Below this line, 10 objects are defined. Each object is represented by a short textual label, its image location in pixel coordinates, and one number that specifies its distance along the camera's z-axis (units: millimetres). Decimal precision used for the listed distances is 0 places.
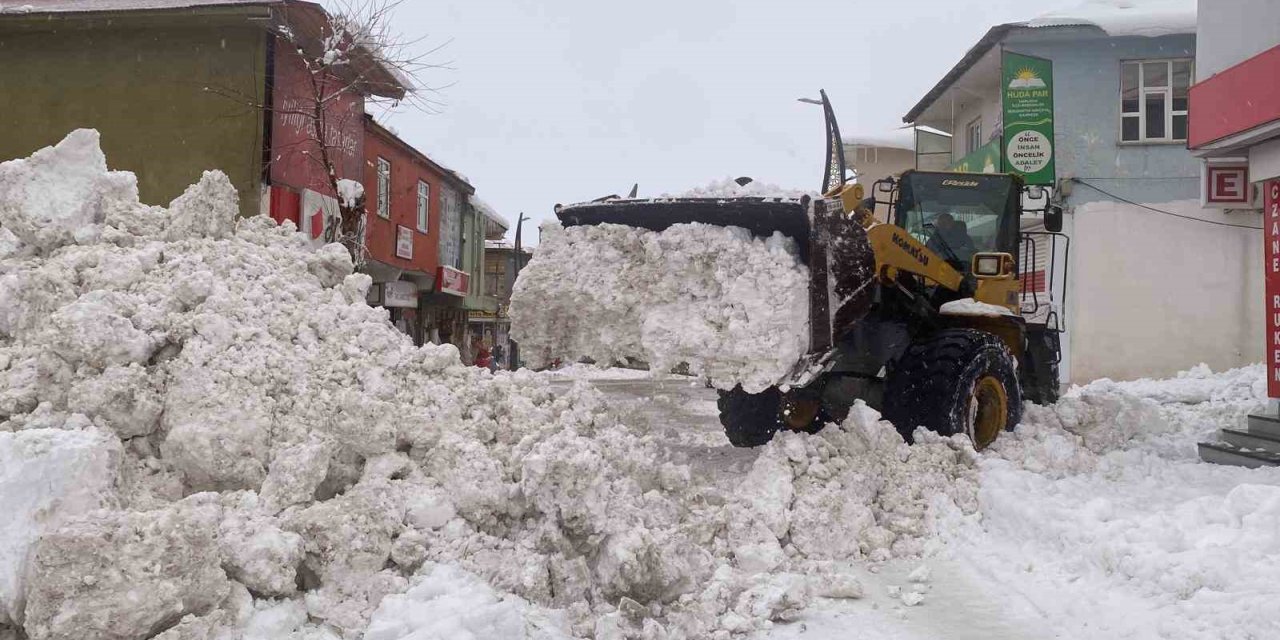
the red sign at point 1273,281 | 8016
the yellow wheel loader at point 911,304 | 5949
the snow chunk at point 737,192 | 5910
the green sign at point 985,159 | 18172
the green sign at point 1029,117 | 16266
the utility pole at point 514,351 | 25188
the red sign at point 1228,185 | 9758
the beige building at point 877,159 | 31312
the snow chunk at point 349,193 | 11586
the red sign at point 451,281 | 23016
